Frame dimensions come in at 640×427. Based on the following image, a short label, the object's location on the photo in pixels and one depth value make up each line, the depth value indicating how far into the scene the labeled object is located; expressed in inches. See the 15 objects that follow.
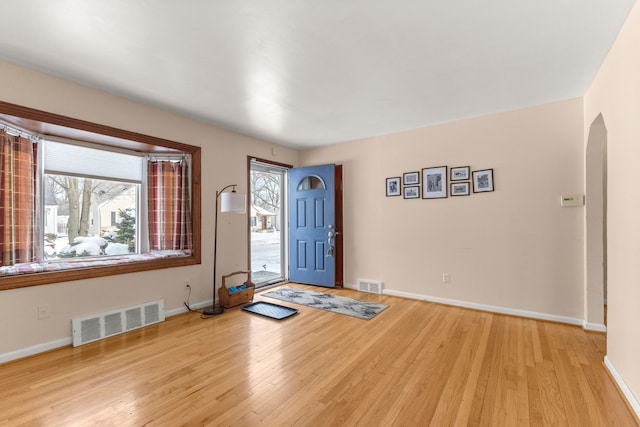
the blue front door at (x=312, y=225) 192.5
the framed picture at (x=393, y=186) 173.0
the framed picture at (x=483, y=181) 143.6
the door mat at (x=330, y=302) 143.9
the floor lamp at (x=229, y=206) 140.8
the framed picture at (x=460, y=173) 150.6
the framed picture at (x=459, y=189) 150.4
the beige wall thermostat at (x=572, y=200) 122.6
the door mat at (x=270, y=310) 137.3
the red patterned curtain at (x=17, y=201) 98.1
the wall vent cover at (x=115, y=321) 108.2
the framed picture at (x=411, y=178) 165.8
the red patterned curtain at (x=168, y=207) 146.1
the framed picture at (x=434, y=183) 156.9
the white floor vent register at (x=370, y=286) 178.1
